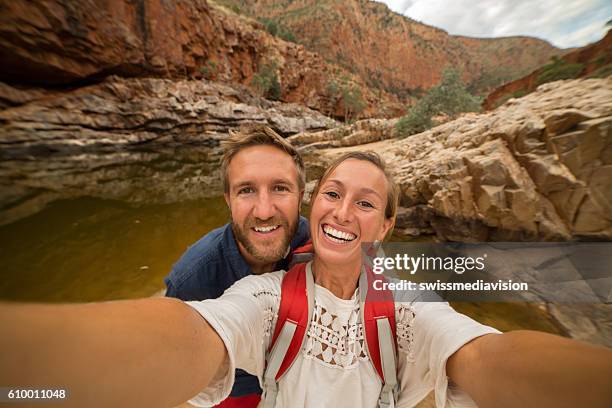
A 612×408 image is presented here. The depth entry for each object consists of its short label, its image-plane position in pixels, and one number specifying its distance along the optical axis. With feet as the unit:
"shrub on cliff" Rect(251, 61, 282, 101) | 101.58
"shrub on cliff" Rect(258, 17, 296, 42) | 125.29
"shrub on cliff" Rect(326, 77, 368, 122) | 121.29
